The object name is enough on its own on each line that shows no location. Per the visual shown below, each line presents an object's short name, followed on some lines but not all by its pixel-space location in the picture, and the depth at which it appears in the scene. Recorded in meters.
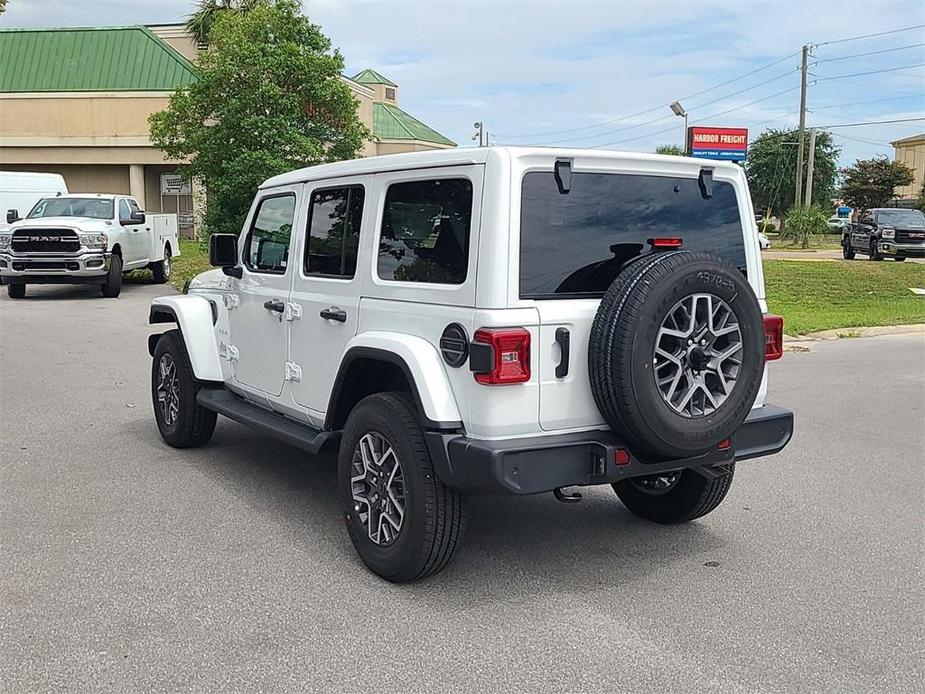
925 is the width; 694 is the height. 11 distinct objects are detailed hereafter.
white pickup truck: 16.98
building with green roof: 35.28
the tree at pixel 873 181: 63.09
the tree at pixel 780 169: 63.44
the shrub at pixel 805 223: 35.72
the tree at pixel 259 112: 19.28
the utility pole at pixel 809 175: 44.28
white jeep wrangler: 3.91
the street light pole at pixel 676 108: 25.73
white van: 21.50
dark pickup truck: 26.66
